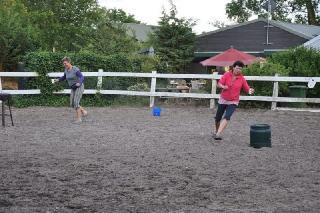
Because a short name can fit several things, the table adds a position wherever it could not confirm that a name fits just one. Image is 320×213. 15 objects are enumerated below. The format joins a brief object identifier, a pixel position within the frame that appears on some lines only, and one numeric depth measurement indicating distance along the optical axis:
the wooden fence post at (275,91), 16.52
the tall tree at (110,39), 28.47
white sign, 16.06
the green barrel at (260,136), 9.62
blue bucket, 15.25
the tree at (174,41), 31.73
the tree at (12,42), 19.50
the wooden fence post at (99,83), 18.05
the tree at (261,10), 54.24
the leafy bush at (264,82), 17.23
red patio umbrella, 23.25
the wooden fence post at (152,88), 17.82
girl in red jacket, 10.41
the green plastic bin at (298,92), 16.56
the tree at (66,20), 40.50
